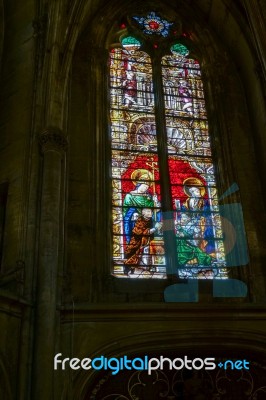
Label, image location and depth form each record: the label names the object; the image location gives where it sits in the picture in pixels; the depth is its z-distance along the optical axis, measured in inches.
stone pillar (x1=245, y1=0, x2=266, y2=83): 391.4
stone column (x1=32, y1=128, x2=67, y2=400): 269.1
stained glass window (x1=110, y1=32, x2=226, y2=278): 360.8
